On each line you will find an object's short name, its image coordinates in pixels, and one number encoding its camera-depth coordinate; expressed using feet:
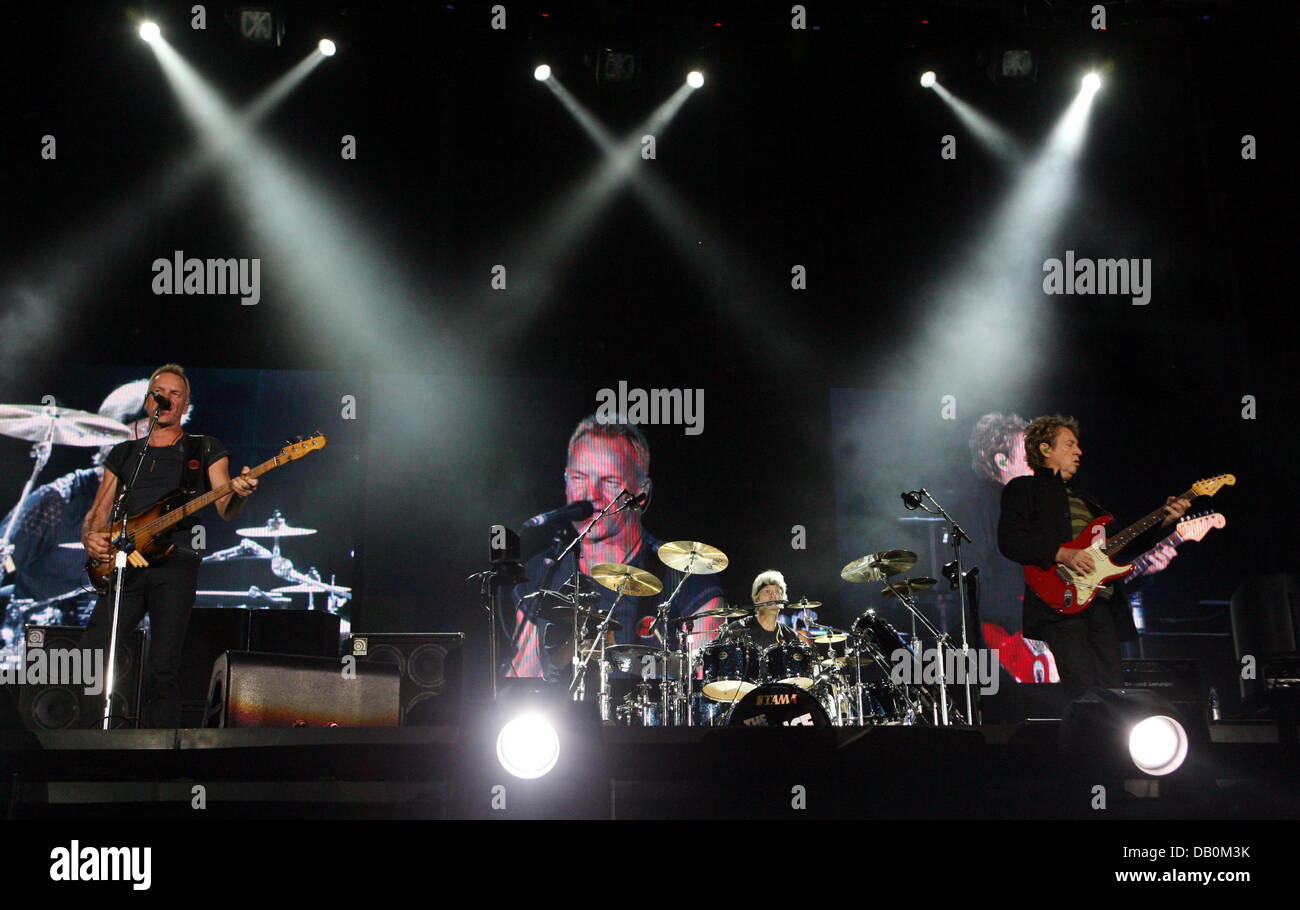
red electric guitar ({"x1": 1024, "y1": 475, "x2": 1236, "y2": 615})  13.83
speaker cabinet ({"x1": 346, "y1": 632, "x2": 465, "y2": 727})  19.36
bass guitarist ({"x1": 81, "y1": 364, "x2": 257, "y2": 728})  14.61
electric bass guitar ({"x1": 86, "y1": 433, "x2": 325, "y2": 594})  15.02
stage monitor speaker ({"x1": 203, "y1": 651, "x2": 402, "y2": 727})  13.48
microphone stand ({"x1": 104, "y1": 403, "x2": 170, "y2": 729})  14.34
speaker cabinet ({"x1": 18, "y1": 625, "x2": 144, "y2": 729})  16.53
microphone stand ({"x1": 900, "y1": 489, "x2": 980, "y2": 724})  16.89
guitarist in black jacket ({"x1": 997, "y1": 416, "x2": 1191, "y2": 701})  13.74
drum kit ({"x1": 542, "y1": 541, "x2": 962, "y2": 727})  19.34
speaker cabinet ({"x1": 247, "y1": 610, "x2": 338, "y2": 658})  19.83
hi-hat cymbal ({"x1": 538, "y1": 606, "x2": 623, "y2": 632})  20.35
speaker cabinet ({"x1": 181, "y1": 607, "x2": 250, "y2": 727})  19.51
